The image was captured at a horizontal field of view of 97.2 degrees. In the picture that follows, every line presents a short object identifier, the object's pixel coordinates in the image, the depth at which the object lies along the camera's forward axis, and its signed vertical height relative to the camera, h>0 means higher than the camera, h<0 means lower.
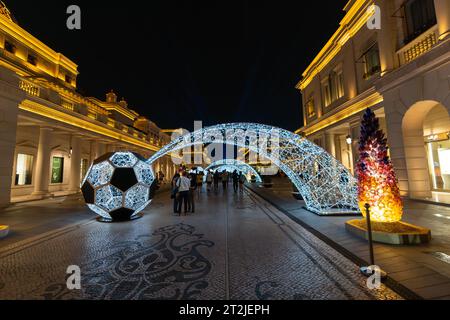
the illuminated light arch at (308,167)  7.82 +0.41
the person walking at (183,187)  8.63 -0.33
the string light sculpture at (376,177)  5.04 -0.05
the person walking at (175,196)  8.79 -0.75
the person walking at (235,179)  17.52 -0.07
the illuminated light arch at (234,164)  36.25 +3.03
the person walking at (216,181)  19.57 -0.29
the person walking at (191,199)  8.89 -0.91
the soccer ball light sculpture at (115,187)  7.29 -0.24
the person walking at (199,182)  21.66 -0.39
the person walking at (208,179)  21.77 -0.03
